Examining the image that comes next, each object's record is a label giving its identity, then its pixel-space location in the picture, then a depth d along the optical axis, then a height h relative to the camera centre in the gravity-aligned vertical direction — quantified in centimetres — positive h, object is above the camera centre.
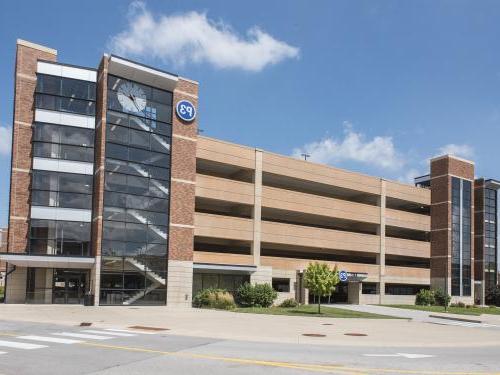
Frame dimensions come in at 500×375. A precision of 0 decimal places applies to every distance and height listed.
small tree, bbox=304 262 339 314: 3812 -217
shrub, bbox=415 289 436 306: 5969 -502
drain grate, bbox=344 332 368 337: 2490 -379
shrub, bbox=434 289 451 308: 6050 -497
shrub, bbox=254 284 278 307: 4419 -385
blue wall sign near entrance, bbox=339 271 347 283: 4947 -247
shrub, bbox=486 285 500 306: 6788 -525
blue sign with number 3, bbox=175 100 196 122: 4434 +1031
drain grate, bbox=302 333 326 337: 2390 -370
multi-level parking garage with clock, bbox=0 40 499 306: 3975 +355
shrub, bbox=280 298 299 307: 4631 -461
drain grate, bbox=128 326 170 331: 2419 -367
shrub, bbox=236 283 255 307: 4403 -387
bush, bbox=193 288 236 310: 3975 -395
